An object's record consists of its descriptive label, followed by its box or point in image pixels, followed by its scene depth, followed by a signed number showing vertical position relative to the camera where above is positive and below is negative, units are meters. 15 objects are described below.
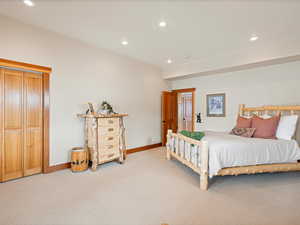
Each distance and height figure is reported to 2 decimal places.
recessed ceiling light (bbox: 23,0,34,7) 2.28 +1.61
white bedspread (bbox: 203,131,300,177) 2.64 -0.71
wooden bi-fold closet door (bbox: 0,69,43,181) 2.76 -0.19
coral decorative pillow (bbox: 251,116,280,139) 3.39 -0.34
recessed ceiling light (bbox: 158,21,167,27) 2.75 +1.56
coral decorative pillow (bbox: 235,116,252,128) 3.80 -0.24
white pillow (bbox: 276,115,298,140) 3.24 -0.32
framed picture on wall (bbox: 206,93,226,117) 4.87 +0.23
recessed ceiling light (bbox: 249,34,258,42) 3.26 +1.56
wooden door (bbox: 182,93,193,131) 7.58 +0.11
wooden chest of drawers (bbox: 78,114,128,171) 3.39 -0.56
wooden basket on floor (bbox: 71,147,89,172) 3.26 -0.96
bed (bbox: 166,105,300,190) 2.59 -0.77
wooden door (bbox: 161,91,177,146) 5.70 +0.02
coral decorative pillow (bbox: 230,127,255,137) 3.51 -0.45
